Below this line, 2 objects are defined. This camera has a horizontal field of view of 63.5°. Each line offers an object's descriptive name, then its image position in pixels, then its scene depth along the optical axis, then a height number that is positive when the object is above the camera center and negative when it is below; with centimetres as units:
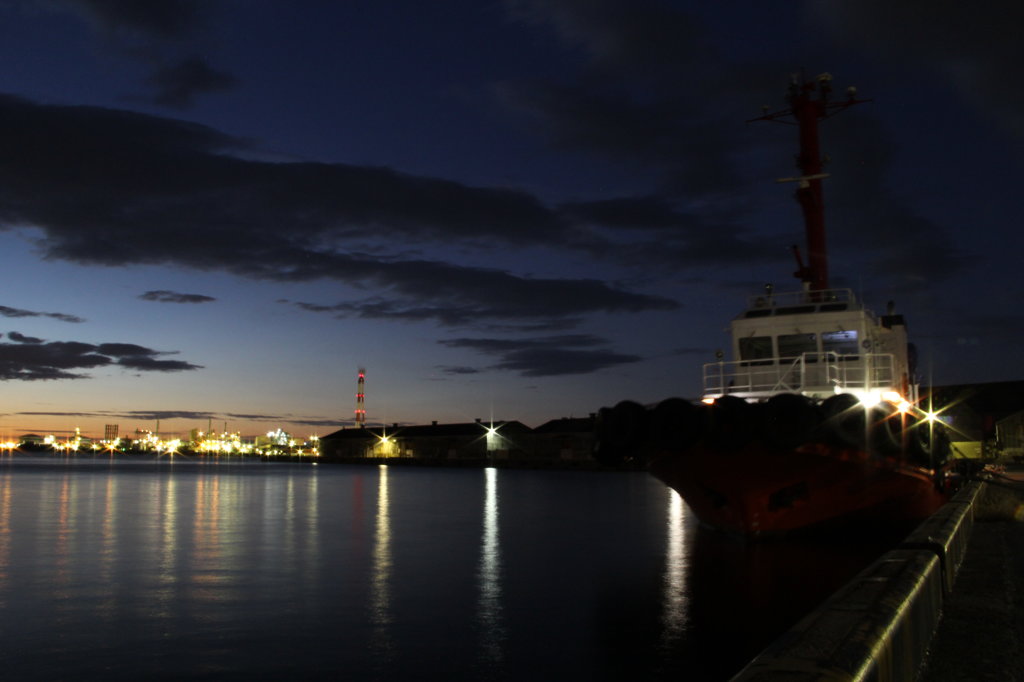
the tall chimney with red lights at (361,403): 19388 +461
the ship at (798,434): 1686 -31
